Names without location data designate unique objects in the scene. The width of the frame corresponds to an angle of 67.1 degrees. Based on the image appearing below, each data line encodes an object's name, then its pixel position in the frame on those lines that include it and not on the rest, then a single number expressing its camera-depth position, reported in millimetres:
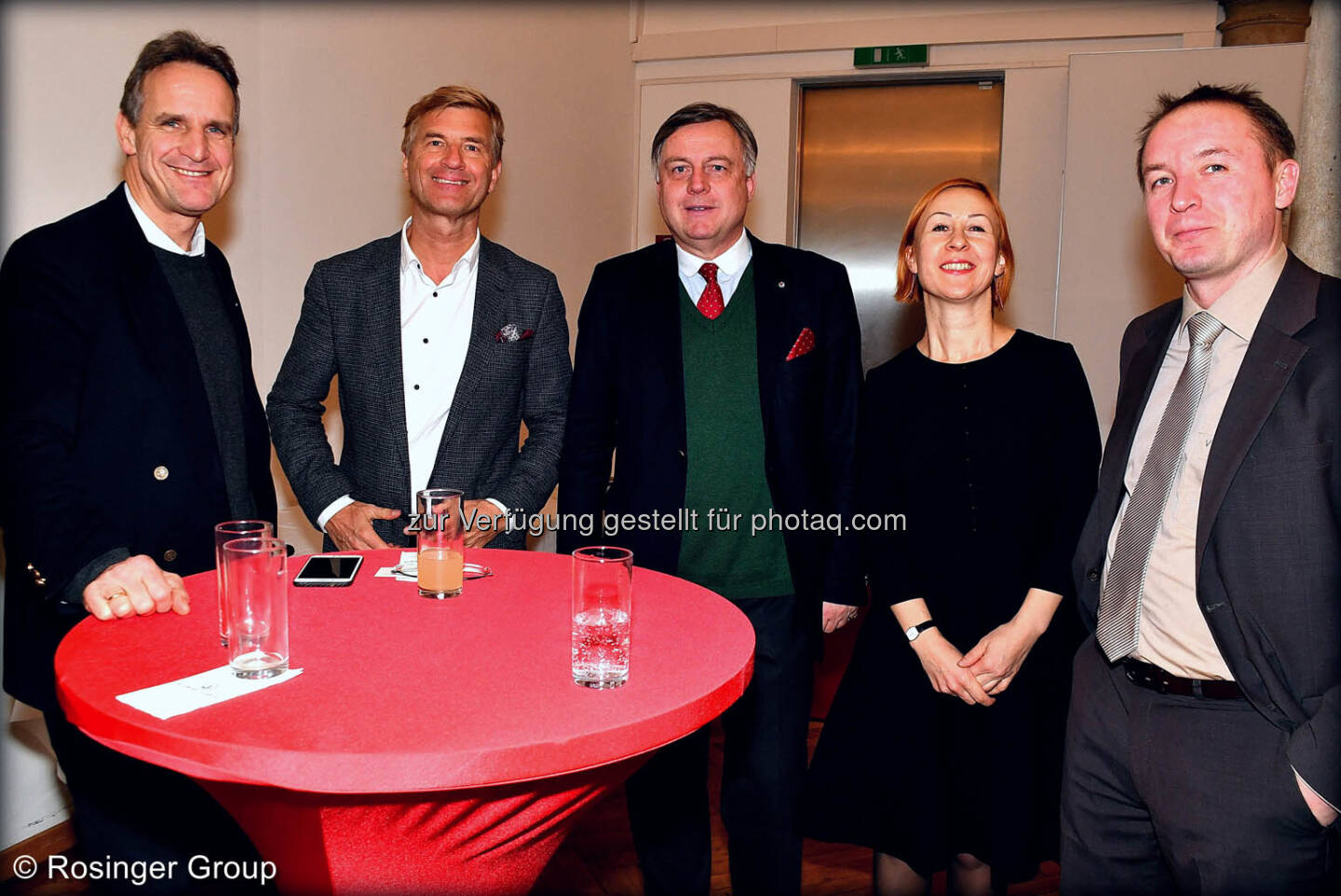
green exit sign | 5543
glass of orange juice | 1763
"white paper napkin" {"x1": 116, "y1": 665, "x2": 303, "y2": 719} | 1248
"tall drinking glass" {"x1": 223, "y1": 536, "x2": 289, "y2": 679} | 1384
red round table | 1156
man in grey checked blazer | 2521
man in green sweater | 2367
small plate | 1931
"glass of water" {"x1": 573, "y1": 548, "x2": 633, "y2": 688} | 1389
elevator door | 5703
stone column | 3008
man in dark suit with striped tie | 1593
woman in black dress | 2094
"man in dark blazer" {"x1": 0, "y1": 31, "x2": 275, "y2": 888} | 1718
